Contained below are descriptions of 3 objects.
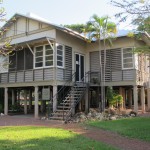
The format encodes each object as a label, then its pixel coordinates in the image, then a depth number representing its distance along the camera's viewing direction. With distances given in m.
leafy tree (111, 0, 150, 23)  7.13
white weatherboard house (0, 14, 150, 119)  12.73
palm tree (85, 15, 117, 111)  12.99
